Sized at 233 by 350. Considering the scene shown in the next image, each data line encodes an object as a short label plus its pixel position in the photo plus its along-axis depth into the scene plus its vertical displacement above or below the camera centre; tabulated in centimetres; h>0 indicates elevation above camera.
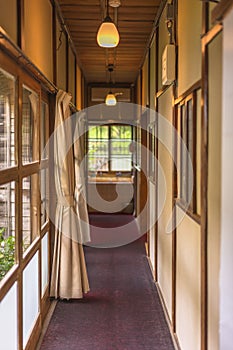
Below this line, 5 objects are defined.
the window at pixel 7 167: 226 -3
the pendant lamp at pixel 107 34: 332 +102
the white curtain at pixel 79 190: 452 -34
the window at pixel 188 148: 251 +9
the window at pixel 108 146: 984 +37
